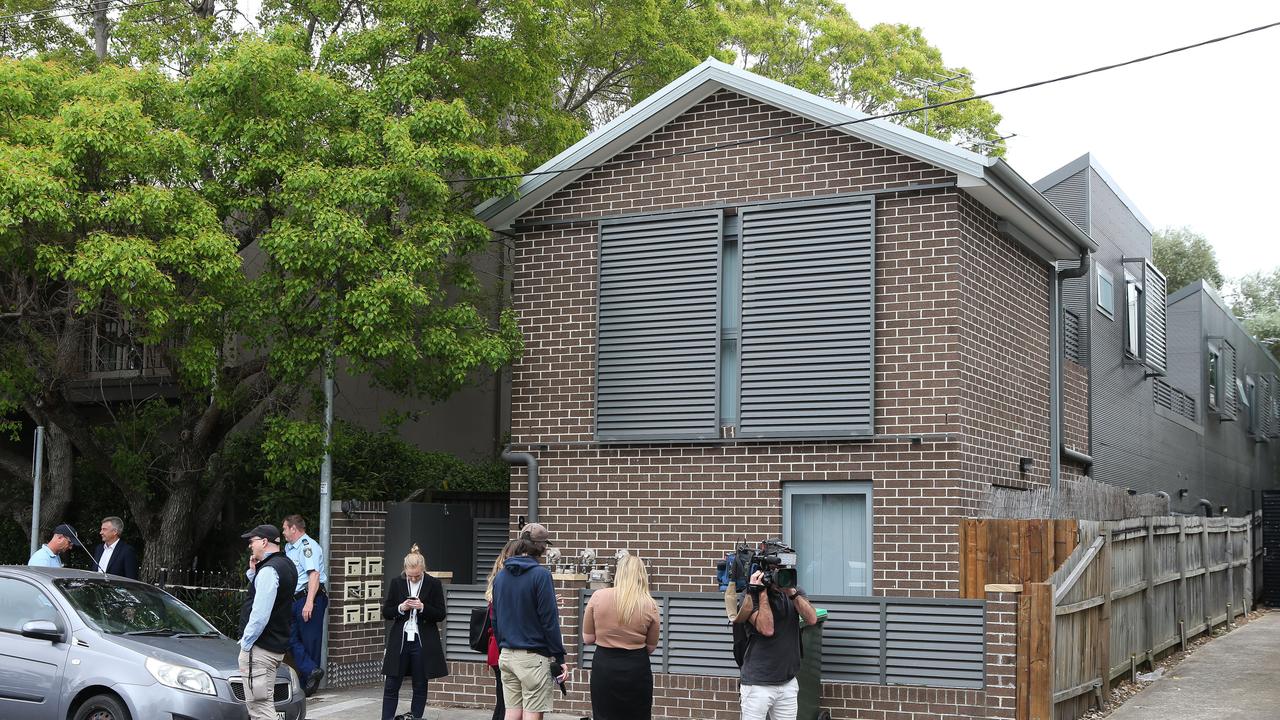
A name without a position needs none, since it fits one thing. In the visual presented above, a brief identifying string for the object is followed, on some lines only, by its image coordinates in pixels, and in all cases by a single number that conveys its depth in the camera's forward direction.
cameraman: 8.84
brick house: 12.96
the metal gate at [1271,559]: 26.16
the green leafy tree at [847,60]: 30.98
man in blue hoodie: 9.12
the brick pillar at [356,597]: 14.75
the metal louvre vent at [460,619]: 13.47
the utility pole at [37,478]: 14.80
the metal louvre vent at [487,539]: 16.41
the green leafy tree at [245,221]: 13.46
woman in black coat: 11.59
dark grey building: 20.09
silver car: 9.83
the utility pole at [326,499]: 14.40
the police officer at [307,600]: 11.95
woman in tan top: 8.43
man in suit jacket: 13.34
